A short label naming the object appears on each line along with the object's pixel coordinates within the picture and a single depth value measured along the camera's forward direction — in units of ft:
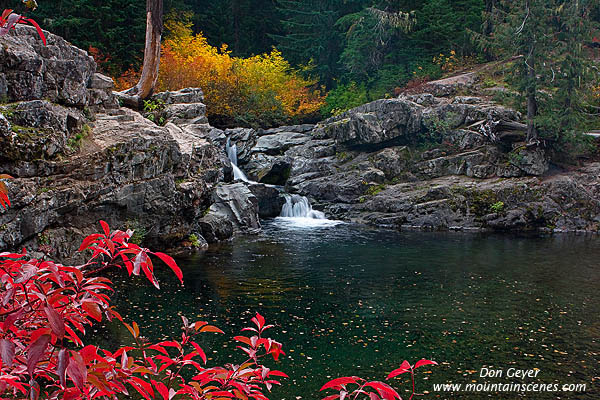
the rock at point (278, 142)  89.02
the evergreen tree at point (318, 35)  120.37
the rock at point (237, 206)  62.34
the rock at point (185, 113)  58.00
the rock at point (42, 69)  32.76
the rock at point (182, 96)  62.44
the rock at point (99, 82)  45.43
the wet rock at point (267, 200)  74.13
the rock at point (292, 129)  96.43
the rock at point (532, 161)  71.41
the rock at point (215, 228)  54.75
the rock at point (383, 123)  82.12
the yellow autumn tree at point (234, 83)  93.09
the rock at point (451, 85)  88.12
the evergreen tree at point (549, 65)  69.15
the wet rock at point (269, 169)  83.10
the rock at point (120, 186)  31.91
